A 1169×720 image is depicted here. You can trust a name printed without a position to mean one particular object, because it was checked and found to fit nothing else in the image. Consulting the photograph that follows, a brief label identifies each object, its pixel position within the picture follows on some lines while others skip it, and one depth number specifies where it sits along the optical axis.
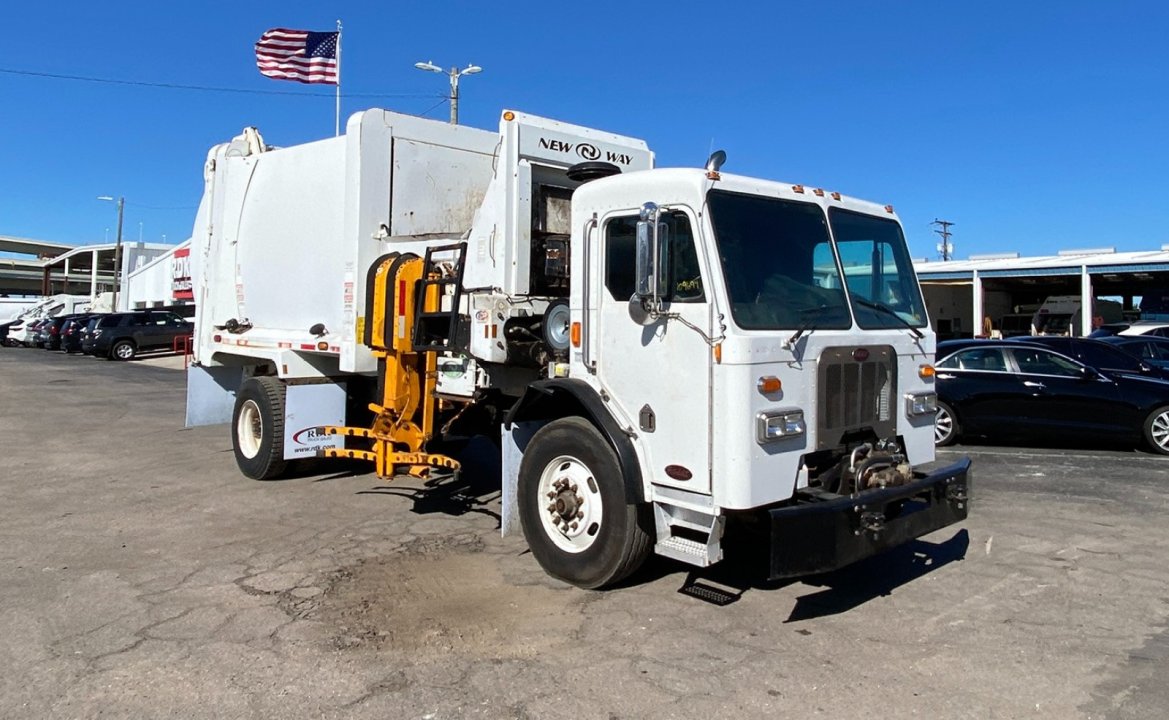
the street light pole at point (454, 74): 21.62
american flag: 15.10
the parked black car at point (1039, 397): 10.84
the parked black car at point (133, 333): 31.59
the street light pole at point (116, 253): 50.12
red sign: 35.81
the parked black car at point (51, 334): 38.50
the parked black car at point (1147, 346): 14.98
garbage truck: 4.62
